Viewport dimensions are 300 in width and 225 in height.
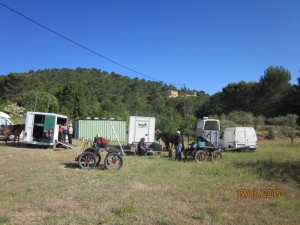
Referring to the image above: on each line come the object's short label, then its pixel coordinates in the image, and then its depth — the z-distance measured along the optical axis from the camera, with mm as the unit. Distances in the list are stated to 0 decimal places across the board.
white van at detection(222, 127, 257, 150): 20156
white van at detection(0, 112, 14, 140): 22656
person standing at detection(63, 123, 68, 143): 20255
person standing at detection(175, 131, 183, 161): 15155
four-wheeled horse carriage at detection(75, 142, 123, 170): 11742
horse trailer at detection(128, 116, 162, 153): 19344
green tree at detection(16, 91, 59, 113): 50719
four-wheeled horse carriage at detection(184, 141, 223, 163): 14516
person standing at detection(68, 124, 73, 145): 20816
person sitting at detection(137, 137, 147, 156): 16972
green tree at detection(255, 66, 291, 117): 46531
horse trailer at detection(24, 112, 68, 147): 18625
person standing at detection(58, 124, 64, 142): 19969
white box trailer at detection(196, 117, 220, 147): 22122
